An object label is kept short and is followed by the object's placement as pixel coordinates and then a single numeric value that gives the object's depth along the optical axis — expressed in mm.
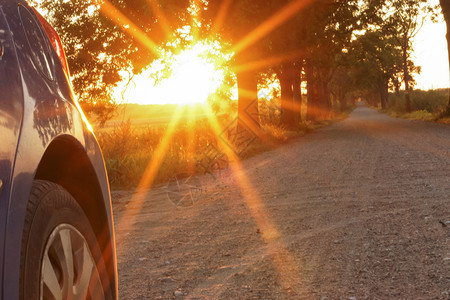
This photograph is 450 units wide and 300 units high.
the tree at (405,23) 32406
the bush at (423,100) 41694
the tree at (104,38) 19531
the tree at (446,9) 24628
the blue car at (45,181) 1523
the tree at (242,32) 19422
